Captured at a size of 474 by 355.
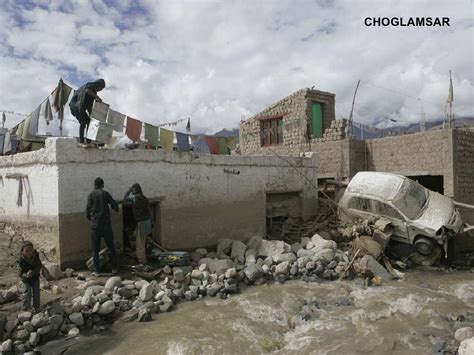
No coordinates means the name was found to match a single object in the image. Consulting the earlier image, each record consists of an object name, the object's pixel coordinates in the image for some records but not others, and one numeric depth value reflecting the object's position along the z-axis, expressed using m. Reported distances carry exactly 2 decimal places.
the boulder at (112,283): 6.57
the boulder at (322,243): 9.73
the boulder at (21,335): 5.16
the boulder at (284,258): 8.98
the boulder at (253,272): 8.05
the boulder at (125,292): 6.54
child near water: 5.53
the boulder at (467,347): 4.36
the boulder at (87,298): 6.00
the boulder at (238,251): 9.06
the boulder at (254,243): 9.62
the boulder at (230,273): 7.84
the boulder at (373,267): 8.66
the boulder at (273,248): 9.35
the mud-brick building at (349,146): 11.12
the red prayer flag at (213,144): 11.34
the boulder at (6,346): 4.85
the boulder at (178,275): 7.49
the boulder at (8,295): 5.93
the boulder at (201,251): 8.95
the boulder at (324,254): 9.19
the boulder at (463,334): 5.29
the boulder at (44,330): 5.30
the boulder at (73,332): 5.57
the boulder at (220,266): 8.02
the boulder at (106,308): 6.00
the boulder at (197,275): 7.69
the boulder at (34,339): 5.14
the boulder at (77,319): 5.75
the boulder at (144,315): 6.12
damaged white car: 9.24
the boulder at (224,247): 9.33
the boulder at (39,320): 5.36
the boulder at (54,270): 6.88
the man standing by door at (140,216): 7.69
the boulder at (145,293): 6.62
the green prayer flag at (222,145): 11.68
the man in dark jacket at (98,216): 7.03
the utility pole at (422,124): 17.51
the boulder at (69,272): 7.07
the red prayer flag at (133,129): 9.43
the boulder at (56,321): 5.46
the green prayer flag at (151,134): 9.83
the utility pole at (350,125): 14.02
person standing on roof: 7.97
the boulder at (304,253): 9.35
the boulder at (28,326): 5.29
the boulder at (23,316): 5.38
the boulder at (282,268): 8.52
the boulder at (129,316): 6.11
